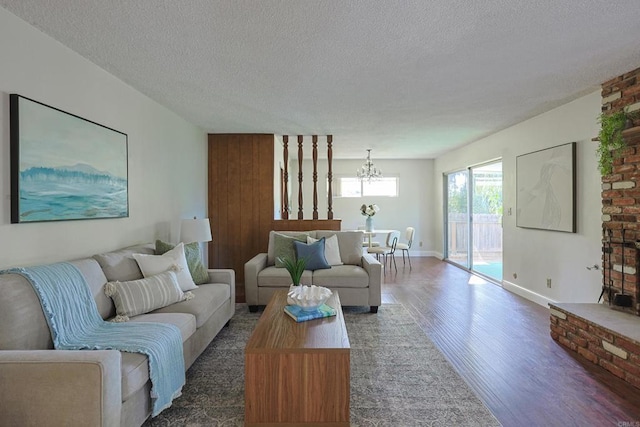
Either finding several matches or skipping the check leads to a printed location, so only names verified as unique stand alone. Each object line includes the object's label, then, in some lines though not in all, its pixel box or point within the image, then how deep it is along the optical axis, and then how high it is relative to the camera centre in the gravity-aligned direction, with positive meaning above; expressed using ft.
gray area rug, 6.59 -4.04
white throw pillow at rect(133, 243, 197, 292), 9.22 -1.51
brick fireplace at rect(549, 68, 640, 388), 8.39 -1.87
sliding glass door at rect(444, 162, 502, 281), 18.52 -0.59
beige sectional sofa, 4.87 -2.49
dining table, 21.61 -1.51
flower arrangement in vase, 22.70 -0.23
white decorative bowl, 8.09 -2.11
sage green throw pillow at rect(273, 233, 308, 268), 14.16 -1.54
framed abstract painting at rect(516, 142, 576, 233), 12.26 +0.79
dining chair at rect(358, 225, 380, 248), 21.99 -2.24
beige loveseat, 12.94 -2.77
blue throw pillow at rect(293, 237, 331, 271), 13.60 -1.81
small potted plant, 9.38 -1.68
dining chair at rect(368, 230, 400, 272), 21.11 -2.45
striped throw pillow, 7.84 -2.04
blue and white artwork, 6.74 +1.06
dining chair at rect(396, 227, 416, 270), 22.70 -1.83
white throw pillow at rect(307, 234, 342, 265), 14.25 -1.72
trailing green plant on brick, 9.72 +2.13
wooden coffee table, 6.23 -3.25
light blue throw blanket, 6.05 -2.39
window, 27.63 +1.85
